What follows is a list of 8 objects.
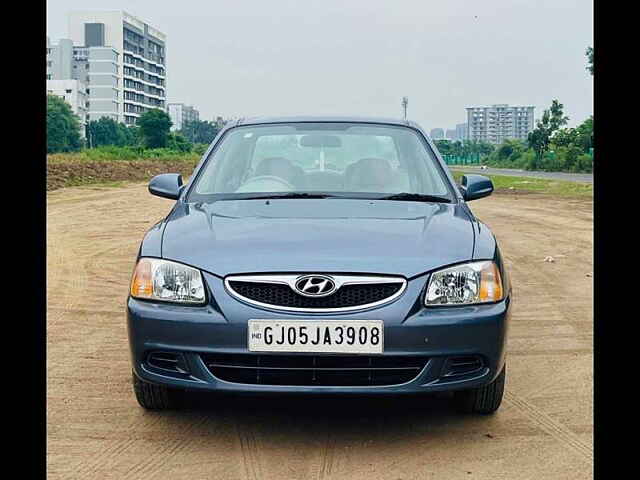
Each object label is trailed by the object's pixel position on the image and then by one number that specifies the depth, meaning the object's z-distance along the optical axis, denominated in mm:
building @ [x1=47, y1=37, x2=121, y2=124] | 137000
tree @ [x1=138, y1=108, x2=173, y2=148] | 71750
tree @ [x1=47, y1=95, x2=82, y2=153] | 91688
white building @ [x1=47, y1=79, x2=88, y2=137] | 130250
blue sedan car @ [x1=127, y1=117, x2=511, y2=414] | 3812
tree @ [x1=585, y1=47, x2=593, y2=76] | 53747
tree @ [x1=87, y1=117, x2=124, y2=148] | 117562
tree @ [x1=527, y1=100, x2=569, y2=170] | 69750
